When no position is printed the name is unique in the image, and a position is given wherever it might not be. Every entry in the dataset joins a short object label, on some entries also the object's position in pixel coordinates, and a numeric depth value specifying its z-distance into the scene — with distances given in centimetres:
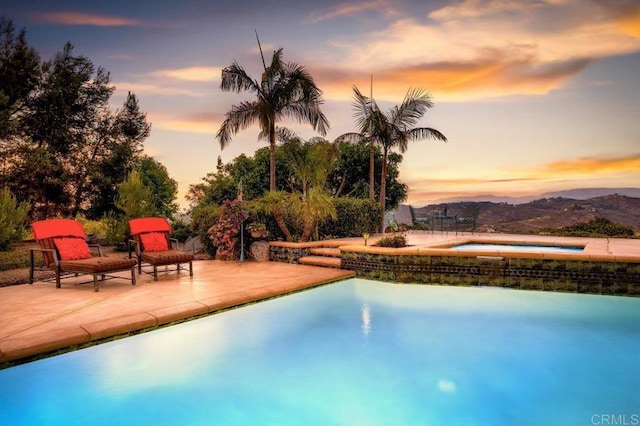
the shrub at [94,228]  1401
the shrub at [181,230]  1436
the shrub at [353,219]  1152
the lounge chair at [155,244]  702
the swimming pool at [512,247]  984
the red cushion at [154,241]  750
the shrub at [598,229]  1199
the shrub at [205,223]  1049
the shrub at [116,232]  1104
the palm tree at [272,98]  1345
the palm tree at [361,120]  1428
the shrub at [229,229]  941
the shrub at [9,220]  982
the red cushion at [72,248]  630
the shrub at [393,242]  823
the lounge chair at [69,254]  596
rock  970
